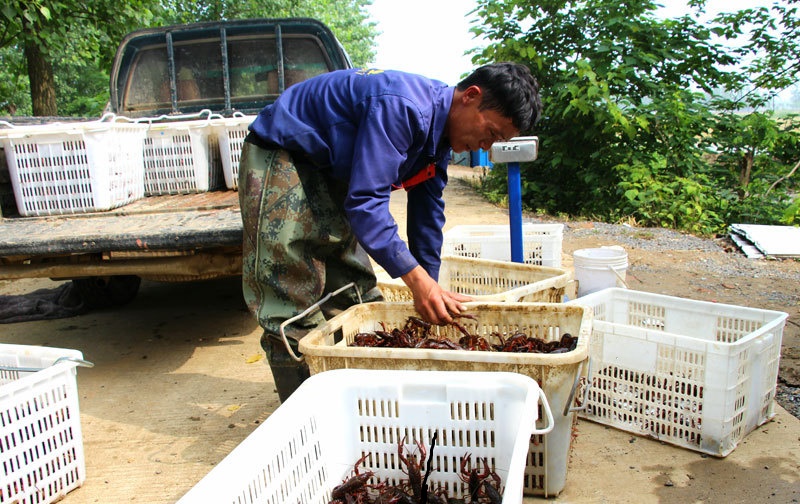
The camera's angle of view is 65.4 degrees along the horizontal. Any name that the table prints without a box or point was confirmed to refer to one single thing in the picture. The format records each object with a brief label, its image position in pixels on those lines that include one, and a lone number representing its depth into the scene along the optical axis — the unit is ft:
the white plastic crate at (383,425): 5.94
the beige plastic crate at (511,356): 7.05
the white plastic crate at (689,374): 8.62
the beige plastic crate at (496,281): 10.19
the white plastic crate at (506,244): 13.98
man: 7.60
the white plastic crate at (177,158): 14.61
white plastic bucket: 13.19
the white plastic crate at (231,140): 14.30
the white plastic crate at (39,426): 7.55
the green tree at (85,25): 28.91
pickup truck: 13.35
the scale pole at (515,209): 12.23
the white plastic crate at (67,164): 11.77
